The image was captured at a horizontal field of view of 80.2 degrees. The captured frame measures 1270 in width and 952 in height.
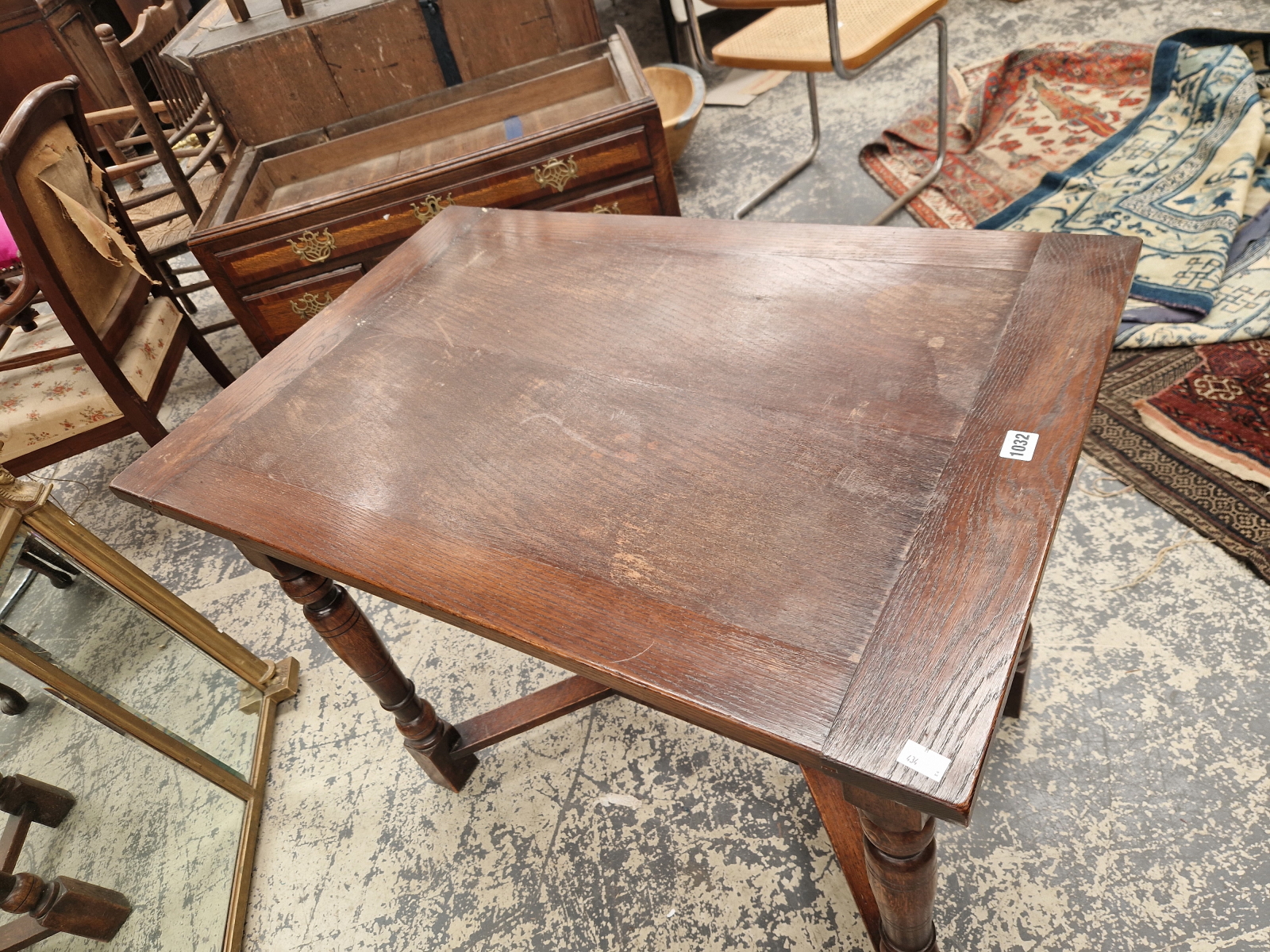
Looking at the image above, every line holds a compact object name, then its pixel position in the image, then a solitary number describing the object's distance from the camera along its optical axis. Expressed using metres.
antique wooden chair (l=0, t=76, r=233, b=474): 1.64
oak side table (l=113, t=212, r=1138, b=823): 0.62
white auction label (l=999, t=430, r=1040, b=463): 0.72
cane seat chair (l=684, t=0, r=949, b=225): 2.04
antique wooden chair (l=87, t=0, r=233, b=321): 1.97
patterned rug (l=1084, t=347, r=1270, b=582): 1.47
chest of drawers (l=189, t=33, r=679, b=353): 1.94
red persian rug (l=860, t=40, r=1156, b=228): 2.43
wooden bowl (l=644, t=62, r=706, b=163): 2.69
